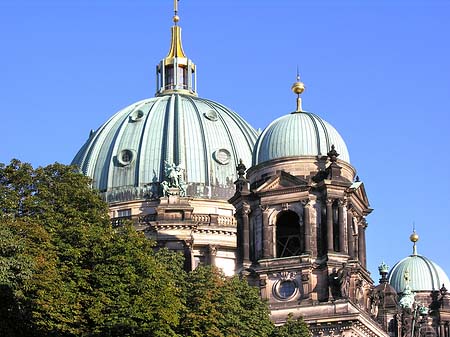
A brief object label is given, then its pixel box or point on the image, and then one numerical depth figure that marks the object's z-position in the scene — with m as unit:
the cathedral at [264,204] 96.31
